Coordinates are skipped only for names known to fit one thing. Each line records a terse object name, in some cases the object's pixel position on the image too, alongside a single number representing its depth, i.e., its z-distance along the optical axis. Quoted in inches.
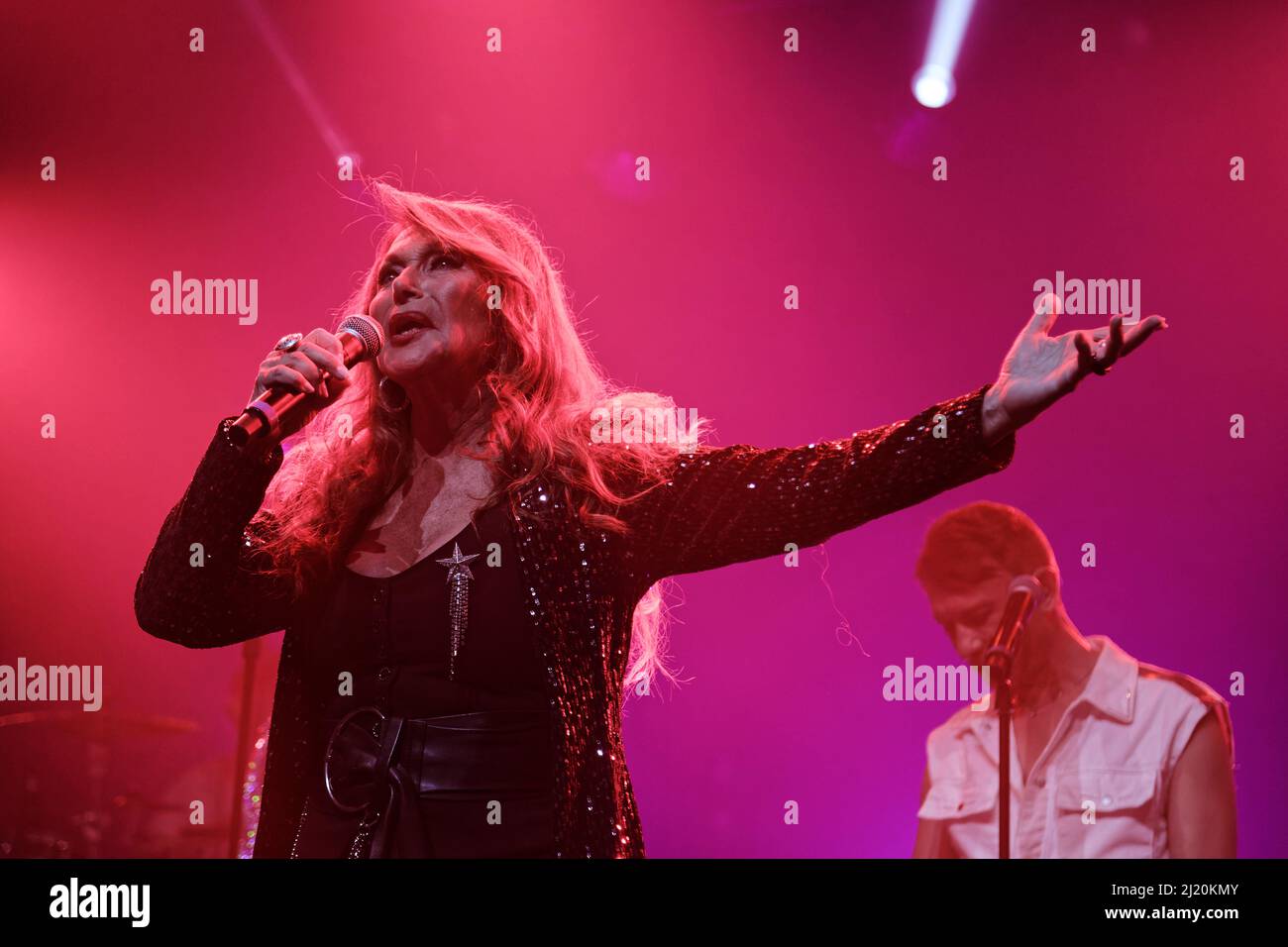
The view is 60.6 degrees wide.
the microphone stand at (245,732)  94.0
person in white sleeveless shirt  74.0
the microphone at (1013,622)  71.1
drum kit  95.3
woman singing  55.1
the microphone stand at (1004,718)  70.6
